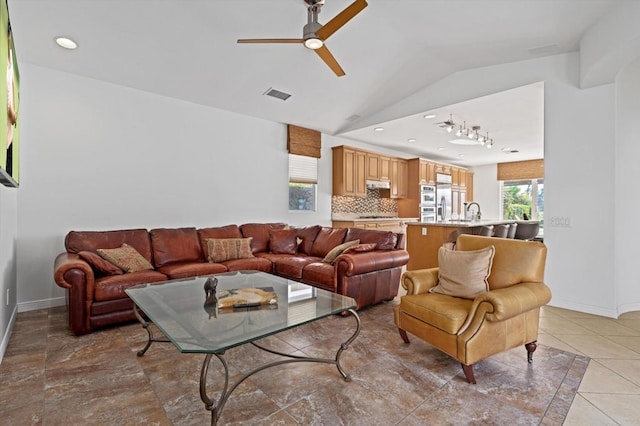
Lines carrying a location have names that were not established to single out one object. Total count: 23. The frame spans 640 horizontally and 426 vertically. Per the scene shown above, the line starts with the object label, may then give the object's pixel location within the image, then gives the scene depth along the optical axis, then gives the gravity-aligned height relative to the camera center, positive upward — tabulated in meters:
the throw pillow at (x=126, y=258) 3.29 -0.52
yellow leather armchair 2.05 -0.69
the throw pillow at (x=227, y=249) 4.06 -0.51
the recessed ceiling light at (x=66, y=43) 3.20 +1.75
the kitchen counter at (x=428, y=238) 5.01 -0.46
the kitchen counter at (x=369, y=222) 6.40 -0.25
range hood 7.06 +0.62
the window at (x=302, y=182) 6.00 +0.56
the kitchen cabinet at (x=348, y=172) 6.41 +0.81
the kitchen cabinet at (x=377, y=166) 6.94 +1.02
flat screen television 1.82 +0.72
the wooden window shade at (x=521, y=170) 8.58 +1.17
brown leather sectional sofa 2.86 -0.64
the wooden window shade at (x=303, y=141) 5.79 +1.32
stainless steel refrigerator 8.45 +0.45
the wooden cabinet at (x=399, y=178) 7.58 +0.82
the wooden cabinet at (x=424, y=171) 7.84 +1.00
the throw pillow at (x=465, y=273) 2.41 -0.49
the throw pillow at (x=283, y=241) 4.70 -0.46
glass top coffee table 1.59 -0.66
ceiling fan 2.43 +1.52
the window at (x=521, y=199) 8.70 +0.36
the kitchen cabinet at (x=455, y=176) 9.05 +1.03
